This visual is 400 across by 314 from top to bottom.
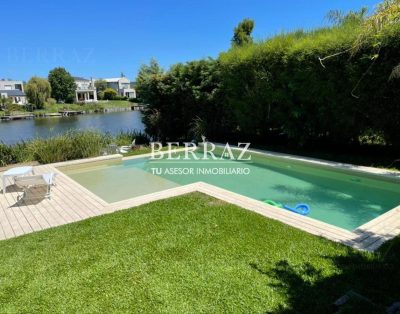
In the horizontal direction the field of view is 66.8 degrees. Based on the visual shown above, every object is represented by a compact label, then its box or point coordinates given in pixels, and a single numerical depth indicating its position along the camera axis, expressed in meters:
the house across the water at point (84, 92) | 83.50
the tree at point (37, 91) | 62.56
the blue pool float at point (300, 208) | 6.34
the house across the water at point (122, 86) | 101.75
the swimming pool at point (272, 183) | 6.55
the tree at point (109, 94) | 88.00
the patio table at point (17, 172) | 7.00
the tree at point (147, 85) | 15.37
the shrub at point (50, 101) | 65.56
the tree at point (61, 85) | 74.81
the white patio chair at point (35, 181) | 6.45
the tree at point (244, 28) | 27.53
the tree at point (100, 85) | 98.80
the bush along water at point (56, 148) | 10.84
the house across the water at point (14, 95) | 70.18
